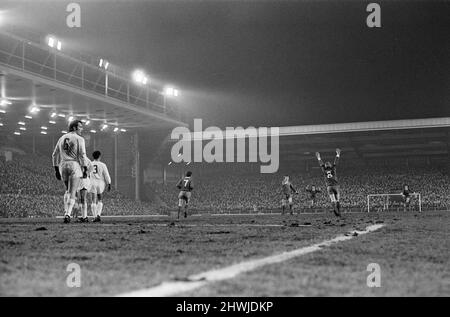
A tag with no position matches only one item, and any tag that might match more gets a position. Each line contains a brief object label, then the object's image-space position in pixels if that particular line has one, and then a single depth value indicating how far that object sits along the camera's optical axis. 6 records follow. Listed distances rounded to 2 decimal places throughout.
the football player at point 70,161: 11.25
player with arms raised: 16.91
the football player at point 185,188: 19.23
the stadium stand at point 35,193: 31.34
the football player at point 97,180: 14.61
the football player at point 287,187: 25.43
